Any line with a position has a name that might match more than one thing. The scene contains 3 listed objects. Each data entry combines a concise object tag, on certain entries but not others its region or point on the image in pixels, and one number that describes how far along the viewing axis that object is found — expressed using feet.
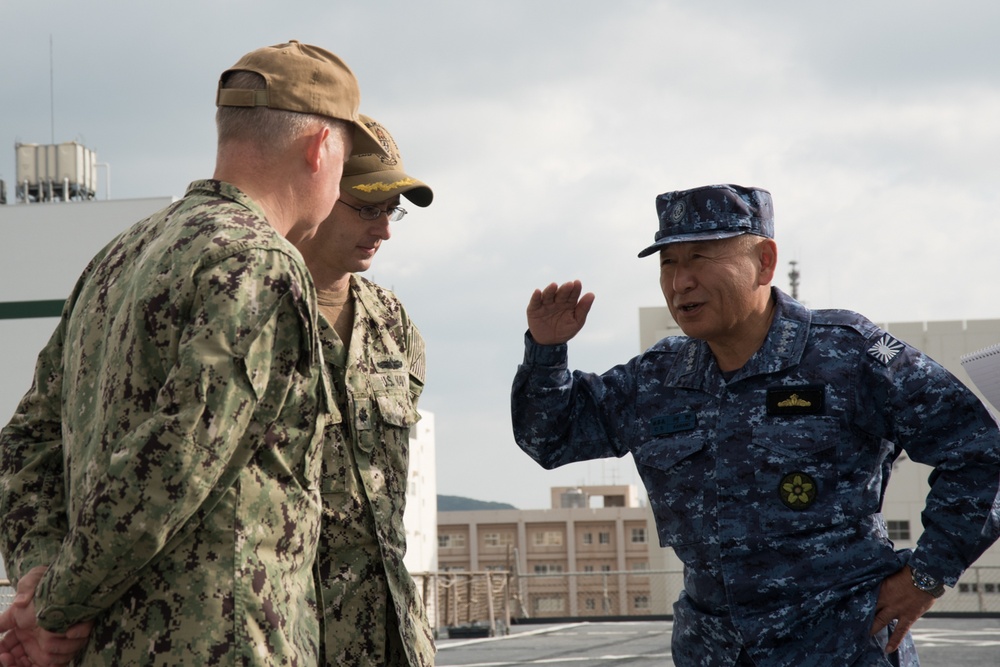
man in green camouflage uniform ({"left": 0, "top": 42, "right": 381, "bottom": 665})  7.36
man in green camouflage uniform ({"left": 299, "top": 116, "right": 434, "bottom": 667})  10.84
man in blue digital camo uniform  11.19
